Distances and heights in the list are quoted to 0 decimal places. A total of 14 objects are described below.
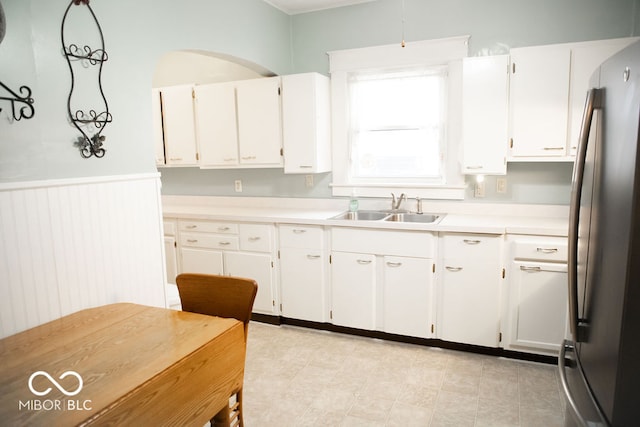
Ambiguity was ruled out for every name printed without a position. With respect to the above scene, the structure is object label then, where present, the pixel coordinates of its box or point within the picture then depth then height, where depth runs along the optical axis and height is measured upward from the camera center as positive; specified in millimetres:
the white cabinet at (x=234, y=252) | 3658 -727
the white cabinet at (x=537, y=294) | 2805 -880
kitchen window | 3527 +394
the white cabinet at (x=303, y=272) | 3480 -861
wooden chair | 1902 -583
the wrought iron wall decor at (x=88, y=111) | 2100 +309
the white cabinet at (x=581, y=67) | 2787 +606
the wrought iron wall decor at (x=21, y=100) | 1812 +316
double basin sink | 3551 -436
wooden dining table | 1208 -637
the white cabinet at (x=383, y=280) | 3154 -871
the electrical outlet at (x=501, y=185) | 3391 -182
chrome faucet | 3646 -310
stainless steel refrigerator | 876 -227
